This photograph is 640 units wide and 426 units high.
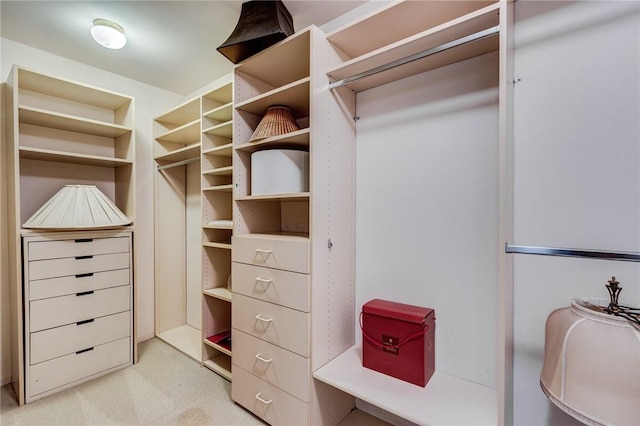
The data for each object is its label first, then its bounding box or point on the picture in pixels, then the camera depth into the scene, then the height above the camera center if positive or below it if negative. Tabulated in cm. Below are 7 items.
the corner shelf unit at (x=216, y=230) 229 -17
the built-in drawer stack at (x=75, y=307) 194 -70
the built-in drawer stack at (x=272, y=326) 150 -65
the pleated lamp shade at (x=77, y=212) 198 +0
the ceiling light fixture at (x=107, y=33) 190 +119
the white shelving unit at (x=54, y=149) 190 +52
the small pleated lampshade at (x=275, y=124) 169 +52
